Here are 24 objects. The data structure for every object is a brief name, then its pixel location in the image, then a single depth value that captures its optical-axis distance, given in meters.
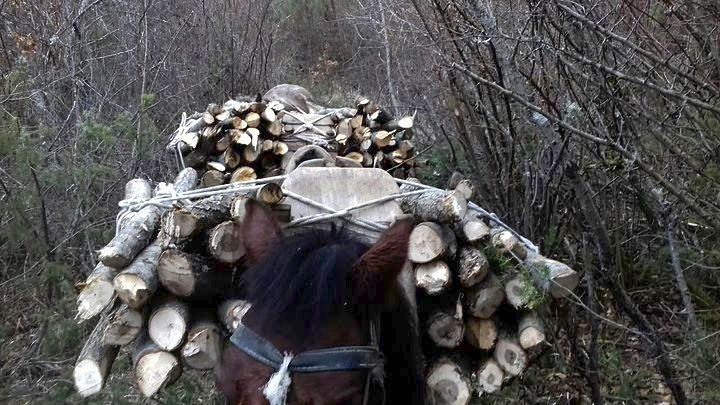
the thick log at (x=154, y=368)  2.59
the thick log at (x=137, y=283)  2.52
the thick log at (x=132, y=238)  2.63
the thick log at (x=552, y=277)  2.70
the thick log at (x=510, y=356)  2.78
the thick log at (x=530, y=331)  2.71
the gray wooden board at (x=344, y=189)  3.02
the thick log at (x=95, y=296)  2.57
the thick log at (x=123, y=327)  2.61
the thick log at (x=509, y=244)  2.81
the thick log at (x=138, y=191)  3.49
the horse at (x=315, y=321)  2.01
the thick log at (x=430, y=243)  2.69
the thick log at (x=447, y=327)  2.76
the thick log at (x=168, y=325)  2.60
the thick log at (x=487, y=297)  2.76
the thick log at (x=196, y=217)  2.62
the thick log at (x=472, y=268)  2.70
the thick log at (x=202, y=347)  2.63
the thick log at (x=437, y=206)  2.75
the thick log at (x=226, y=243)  2.60
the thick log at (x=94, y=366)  2.65
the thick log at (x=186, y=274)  2.58
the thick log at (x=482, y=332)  2.82
